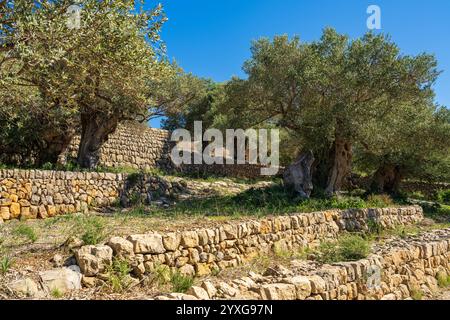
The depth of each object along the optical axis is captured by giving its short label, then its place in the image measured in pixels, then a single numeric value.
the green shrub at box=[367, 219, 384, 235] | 14.02
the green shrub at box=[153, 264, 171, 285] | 6.19
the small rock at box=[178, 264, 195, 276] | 7.11
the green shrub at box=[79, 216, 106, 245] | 6.54
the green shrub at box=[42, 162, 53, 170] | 16.59
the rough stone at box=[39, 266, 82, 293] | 5.09
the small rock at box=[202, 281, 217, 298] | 5.47
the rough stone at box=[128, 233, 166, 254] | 6.38
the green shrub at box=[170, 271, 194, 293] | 5.90
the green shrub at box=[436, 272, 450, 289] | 10.13
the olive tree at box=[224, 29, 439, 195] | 16.52
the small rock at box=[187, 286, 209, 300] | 5.27
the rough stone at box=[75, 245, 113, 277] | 5.59
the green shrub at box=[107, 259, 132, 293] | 5.53
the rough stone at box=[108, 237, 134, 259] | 6.07
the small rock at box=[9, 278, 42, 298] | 4.73
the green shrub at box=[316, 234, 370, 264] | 8.76
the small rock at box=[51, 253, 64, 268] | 5.71
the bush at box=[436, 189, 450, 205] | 29.24
